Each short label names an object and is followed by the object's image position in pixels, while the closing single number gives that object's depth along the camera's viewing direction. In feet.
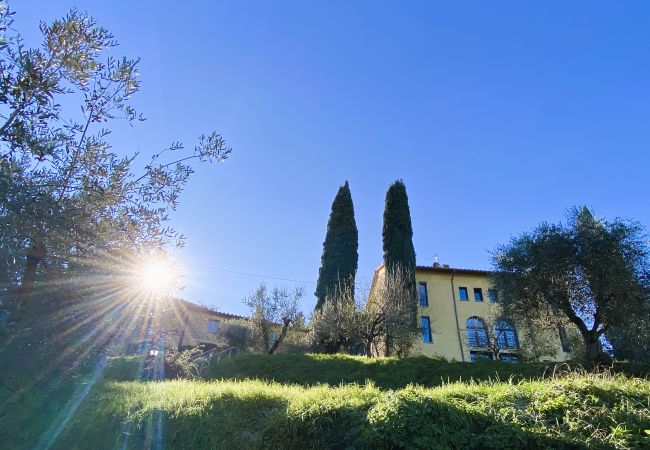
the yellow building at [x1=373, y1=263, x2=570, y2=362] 94.17
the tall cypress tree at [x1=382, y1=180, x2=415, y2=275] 93.71
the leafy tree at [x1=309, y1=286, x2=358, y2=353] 67.46
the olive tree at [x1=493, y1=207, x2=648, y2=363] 48.21
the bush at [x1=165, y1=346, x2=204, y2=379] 25.61
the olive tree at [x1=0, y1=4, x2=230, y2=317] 10.41
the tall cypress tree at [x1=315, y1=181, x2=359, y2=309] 89.66
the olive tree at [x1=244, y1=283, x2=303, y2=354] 76.79
